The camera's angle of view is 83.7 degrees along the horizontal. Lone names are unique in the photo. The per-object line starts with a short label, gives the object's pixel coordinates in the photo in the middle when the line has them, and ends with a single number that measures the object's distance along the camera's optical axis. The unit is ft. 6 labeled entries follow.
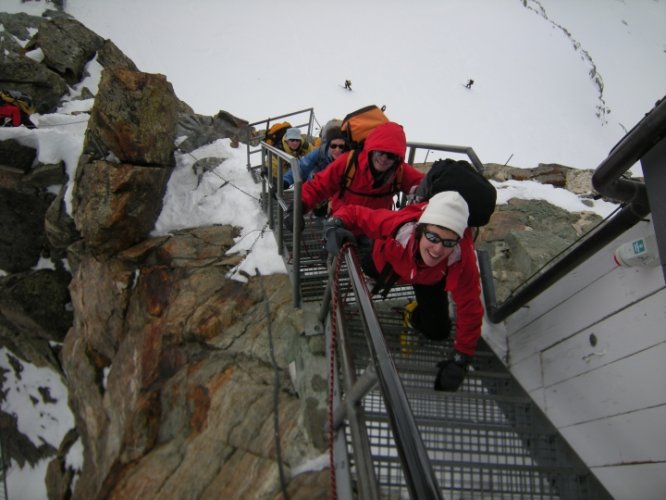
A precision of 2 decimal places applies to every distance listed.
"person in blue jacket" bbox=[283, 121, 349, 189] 14.20
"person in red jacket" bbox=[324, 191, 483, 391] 7.16
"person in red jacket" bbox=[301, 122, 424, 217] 10.52
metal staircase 4.82
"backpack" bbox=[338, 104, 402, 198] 12.28
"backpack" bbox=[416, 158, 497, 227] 7.67
